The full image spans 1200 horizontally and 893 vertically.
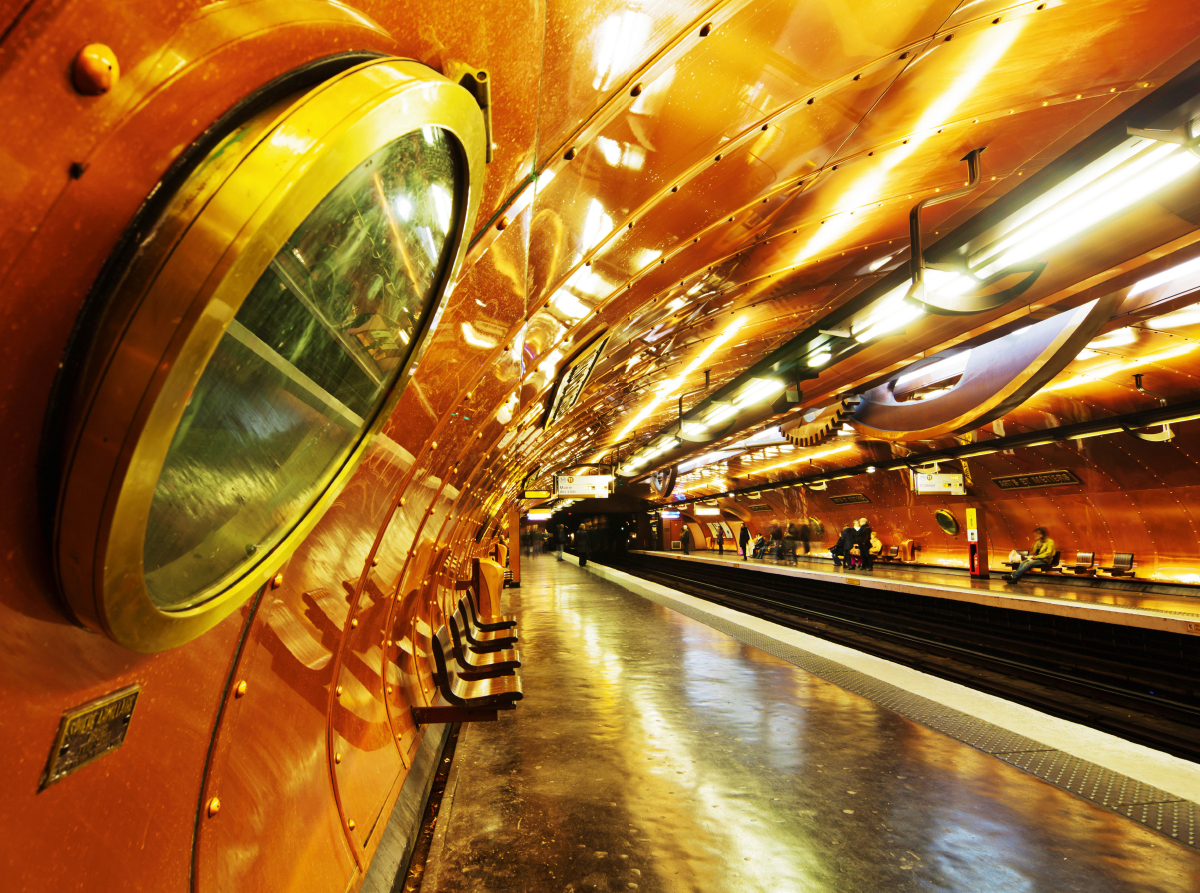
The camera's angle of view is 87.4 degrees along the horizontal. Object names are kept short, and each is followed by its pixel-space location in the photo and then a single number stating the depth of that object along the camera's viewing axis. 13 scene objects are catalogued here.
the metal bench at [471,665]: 4.48
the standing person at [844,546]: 22.56
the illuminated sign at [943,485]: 17.14
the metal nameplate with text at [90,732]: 0.86
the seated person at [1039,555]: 16.19
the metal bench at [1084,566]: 15.52
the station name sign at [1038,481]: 14.99
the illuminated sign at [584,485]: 18.30
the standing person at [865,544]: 21.45
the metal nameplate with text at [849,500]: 22.66
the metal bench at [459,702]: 3.59
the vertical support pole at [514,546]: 17.45
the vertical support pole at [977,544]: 16.94
